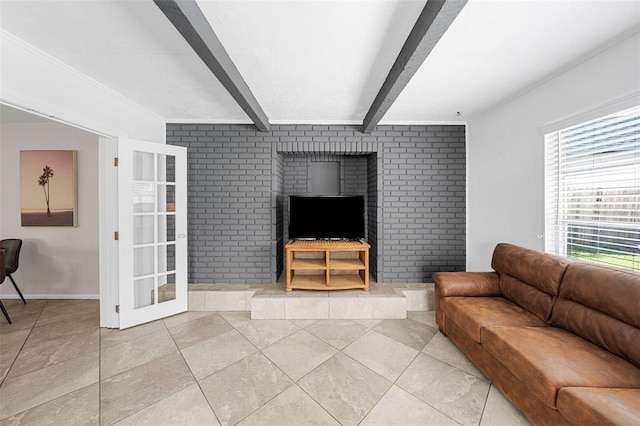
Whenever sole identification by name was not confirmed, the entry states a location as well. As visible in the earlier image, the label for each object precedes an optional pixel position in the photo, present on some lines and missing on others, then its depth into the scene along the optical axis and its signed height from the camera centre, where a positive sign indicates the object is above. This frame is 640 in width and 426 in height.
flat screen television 3.14 -0.07
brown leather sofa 1.12 -0.86
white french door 2.46 -0.22
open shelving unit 2.87 -0.70
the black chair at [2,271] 2.46 -0.64
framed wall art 3.17 +0.37
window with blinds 1.67 +0.17
